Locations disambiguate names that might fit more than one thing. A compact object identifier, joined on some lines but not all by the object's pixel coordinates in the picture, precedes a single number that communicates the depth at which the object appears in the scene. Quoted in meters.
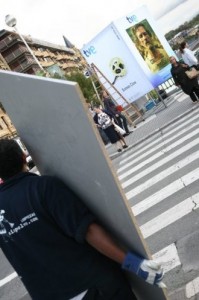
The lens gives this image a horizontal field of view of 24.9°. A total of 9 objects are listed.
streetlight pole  23.97
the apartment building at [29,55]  85.31
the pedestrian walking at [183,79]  13.04
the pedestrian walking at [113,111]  14.61
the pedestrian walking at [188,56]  13.91
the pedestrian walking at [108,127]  12.88
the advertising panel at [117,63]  16.38
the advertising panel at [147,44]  16.34
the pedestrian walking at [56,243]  2.23
